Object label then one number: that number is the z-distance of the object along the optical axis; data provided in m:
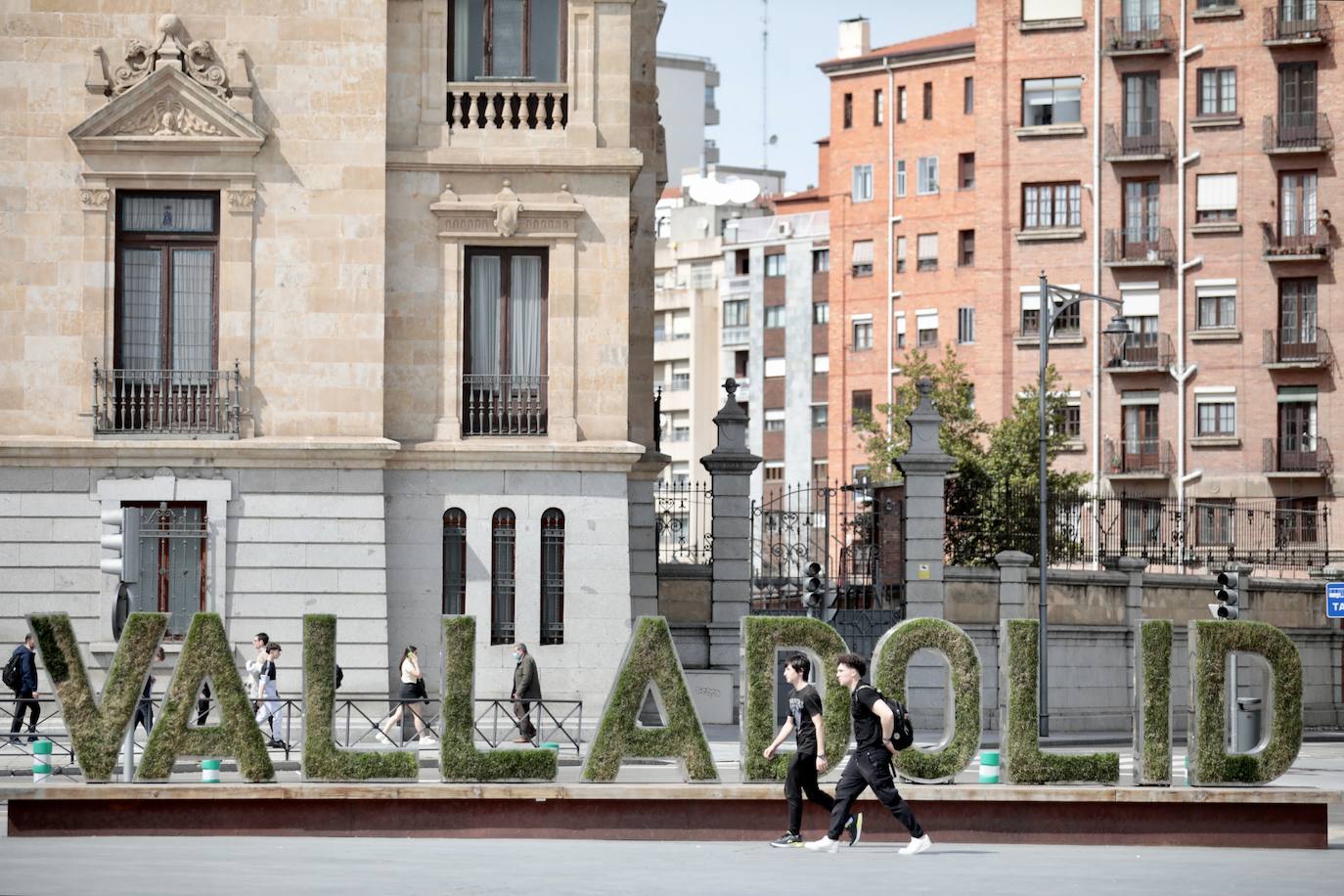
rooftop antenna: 112.69
